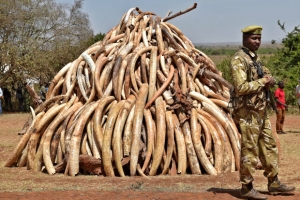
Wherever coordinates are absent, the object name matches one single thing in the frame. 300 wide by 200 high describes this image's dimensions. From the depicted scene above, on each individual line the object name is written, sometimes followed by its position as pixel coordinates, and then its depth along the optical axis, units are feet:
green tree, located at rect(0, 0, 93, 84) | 90.58
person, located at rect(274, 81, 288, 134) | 51.86
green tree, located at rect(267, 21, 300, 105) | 79.46
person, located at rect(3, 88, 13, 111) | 97.09
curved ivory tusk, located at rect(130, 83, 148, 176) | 28.53
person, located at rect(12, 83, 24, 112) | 92.02
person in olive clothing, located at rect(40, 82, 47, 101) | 76.04
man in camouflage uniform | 21.75
